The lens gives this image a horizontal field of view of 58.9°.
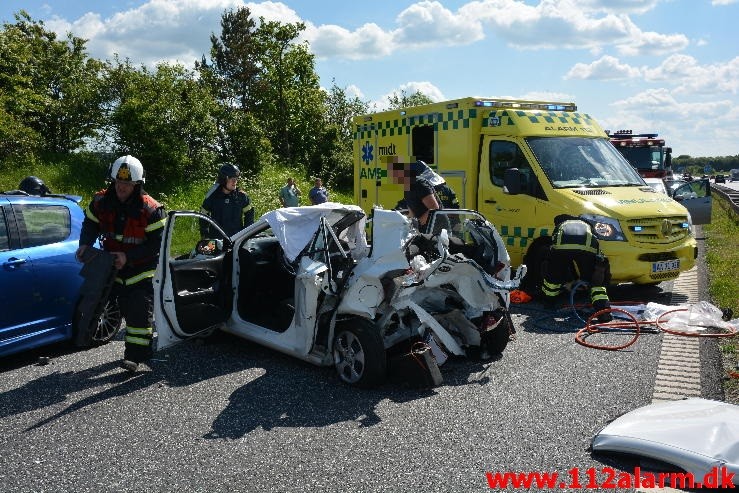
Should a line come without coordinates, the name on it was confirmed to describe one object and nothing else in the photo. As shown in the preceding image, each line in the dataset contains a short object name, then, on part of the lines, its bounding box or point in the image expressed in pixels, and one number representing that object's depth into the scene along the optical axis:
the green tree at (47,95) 17.00
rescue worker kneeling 7.56
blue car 5.58
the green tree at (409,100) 38.00
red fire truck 18.12
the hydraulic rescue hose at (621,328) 6.55
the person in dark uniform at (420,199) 6.82
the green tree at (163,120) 17.27
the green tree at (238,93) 21.61
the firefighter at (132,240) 5.58
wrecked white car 5.19
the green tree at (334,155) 26.12
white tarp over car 5.57
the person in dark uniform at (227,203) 7.55
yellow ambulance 8.24
